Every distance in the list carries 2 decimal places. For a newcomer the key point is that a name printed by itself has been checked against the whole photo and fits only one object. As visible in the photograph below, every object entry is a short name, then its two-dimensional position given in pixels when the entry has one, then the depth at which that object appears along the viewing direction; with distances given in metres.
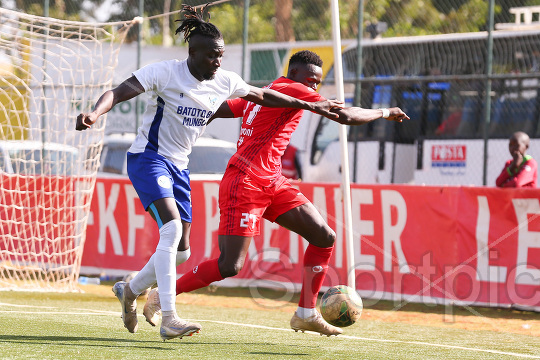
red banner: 19.03
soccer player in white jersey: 11.71
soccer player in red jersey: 12.63
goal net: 21.00
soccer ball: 12.61
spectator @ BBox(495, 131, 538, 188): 21.19
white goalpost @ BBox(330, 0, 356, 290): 15.52
